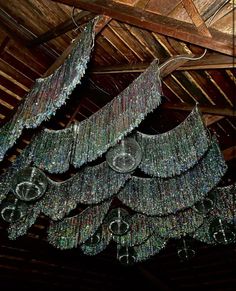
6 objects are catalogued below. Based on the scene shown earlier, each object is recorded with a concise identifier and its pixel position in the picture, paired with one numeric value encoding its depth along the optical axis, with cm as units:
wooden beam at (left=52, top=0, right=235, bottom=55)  241
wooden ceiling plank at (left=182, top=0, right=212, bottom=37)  235
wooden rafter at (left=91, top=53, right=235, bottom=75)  280
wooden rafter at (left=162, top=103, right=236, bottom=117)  386
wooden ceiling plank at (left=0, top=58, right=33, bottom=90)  407
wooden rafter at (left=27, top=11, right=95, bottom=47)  302
